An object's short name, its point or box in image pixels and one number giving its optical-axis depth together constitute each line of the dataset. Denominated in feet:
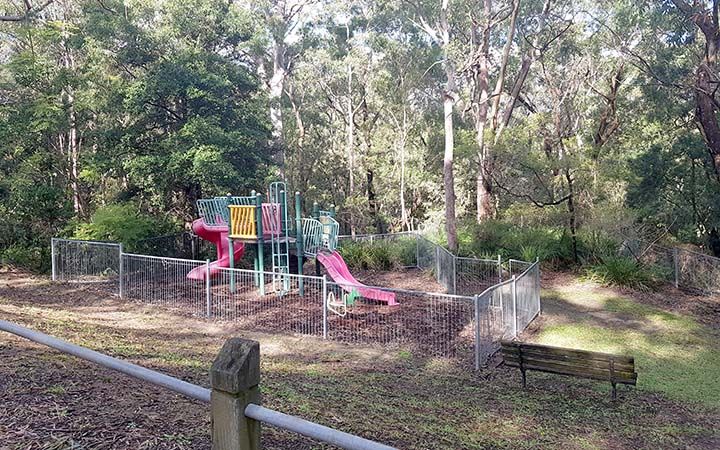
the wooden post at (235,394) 7.14
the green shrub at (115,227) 53.72
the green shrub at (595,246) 57.47
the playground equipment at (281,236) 43.91
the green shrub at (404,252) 60.85
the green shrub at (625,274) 51.42
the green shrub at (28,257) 54.08
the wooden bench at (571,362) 23.48
